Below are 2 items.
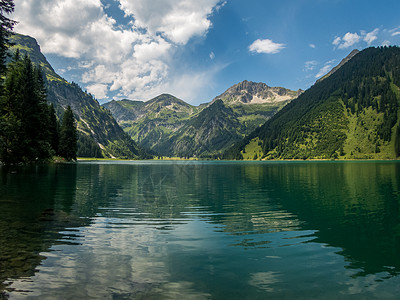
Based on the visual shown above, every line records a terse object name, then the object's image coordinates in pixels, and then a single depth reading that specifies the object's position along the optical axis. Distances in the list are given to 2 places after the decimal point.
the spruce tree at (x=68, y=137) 152.62
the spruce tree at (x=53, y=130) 130.50
